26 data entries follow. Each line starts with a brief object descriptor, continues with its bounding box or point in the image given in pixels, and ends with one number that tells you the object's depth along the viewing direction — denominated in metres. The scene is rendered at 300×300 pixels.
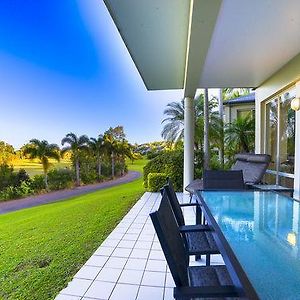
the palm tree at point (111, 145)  18.56
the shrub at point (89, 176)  17.55
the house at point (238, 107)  10.17
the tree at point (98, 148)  17.64
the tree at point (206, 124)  8.43
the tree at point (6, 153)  13.65
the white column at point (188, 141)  6.58
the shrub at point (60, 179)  15.72
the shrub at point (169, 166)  7.61
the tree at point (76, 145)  16.42
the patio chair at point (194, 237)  1.93
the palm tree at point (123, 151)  19.51
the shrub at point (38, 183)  14.85
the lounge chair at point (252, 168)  4.60
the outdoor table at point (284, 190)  4.01
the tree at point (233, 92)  18.72
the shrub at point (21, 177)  14.16
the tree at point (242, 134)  7.77
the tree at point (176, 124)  9.45
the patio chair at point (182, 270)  1.15
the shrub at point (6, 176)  13.44
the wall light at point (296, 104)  3.93
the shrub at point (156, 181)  7.33
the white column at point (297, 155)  4.04
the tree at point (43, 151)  14.82
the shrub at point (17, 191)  13.54
